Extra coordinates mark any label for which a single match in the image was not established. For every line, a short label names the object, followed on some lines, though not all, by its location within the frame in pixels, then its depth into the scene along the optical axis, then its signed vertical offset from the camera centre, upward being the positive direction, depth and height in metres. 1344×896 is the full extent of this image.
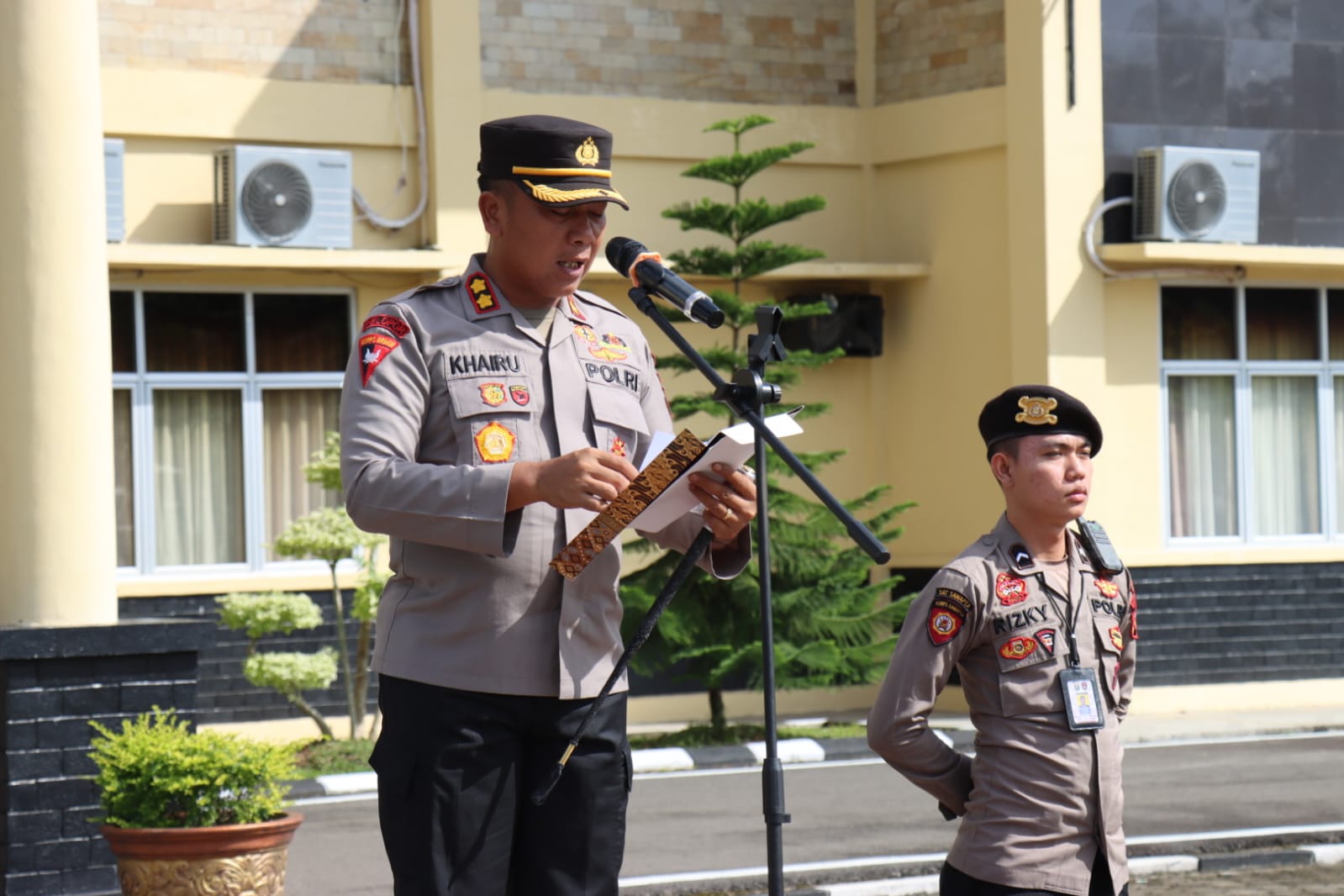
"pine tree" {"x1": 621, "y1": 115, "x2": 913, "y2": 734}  13.29 -1.21
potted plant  6.53 -1.32
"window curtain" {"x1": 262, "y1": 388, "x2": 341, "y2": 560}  13.96 -0.22
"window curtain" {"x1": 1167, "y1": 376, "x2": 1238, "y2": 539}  15.60 -0.49
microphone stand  3.68 -0.07
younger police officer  4.39 -0.64
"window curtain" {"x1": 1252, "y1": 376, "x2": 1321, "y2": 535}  15.95 -0.52
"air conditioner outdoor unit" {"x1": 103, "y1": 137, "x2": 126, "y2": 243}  12.78 +1.53
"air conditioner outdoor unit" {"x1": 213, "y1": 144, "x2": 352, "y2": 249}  13.20 +1.50
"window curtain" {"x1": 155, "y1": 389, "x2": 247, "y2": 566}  13.66 -0.38
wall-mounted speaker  15.30 +0.59
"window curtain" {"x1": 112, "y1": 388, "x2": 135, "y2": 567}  13.45 -0.38
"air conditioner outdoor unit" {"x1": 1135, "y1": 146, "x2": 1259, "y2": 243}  14.70 +1.50
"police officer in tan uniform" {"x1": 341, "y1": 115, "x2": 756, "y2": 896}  3.68 -0.26
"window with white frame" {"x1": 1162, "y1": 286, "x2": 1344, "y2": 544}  15.59 -0.15
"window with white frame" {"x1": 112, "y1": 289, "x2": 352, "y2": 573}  13.48 +0.04
